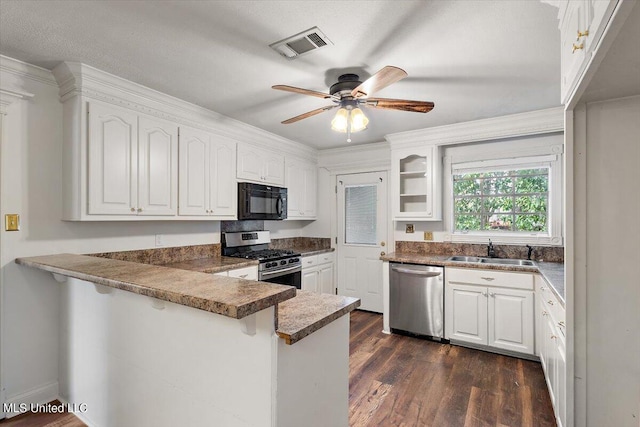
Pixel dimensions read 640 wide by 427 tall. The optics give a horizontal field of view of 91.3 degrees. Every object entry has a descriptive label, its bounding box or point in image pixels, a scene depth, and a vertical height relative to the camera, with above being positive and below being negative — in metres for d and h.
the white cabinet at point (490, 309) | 2.87 -0.93
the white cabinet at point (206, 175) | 2.90 +0.38
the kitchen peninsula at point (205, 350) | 1.10 -0.59
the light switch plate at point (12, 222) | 2.08 -0.05
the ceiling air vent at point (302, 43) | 1.78 +1.02
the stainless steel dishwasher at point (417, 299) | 3.30 -0.93
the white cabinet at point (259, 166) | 3.52 +0.58
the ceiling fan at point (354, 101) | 2.01 +0.81
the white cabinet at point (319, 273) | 4.08 -0.81
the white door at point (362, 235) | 4.37 -0.30
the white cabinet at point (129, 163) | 2.28 +0.41
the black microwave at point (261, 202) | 3.45 +0.14
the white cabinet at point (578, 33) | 0.98 +0.66
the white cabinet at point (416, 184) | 3.67 +0.37
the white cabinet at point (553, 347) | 1.69 -0.88
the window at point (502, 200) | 3.38 +0.15
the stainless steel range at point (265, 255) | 3.35 -0.47
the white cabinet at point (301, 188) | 4.27 +0.36
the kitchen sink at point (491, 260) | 3.16 -0.50
